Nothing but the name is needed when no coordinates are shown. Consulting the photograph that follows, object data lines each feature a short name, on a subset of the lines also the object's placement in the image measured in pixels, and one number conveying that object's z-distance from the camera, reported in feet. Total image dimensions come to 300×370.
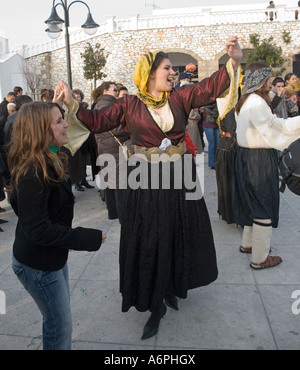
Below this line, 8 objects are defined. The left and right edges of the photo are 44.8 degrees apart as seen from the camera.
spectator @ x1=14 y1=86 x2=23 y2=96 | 25.41
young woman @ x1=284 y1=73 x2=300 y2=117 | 25.72
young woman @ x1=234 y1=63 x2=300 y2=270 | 10.63
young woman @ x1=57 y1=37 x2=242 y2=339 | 8.58
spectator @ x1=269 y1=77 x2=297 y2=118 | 19.52
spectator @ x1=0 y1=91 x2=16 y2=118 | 22.94
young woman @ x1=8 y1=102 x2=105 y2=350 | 5.75
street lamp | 26.86
